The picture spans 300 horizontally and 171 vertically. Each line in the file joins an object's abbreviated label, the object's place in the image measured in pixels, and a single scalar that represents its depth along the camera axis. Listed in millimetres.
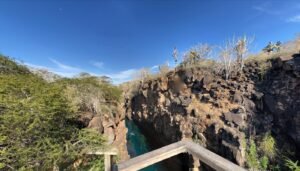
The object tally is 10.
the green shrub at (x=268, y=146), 5426
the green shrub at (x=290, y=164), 4160
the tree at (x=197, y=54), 12267
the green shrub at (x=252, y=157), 5214
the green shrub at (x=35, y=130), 3680
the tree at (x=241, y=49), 8953
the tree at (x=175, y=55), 14989
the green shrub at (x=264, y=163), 5142
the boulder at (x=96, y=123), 7406
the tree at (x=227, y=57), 8875
